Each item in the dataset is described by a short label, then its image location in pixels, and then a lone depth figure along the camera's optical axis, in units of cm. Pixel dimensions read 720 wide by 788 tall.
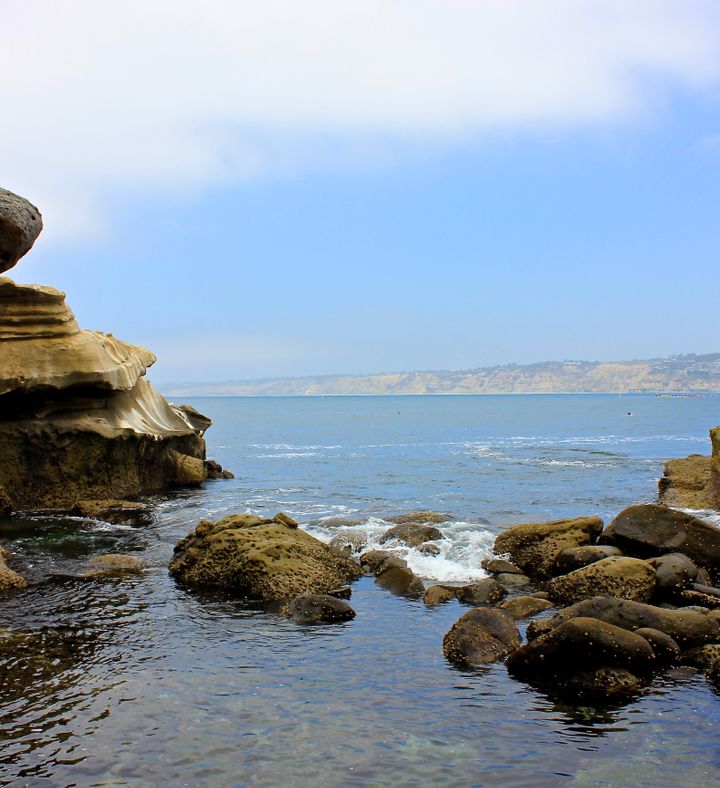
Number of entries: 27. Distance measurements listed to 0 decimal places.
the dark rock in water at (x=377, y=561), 1723
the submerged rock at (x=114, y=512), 2466
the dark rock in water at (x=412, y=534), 2052
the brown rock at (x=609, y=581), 1381
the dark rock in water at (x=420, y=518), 2397
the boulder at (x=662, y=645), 1087
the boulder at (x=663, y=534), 1638
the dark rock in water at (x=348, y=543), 1953
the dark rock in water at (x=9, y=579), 1544
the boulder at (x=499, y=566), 1733
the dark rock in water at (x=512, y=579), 1652
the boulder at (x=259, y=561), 1509
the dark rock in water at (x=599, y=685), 993
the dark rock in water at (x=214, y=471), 3822
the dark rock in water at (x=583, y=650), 1040
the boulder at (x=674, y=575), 1386
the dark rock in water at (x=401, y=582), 1567
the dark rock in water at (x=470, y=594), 1484
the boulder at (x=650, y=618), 1145
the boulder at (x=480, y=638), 1138
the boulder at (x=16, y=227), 1722
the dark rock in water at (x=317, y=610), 1353
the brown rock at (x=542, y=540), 1743
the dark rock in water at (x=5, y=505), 2497
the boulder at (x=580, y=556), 1612
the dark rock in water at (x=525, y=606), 1376
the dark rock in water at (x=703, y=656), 1078
